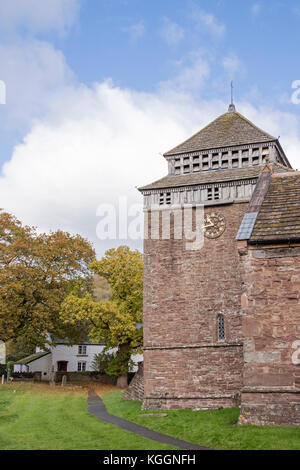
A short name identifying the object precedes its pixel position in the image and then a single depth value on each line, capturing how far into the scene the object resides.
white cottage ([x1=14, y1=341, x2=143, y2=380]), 55.47
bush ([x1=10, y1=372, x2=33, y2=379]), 47.21
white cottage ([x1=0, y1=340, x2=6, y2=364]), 46.39
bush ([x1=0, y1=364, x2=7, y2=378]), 50.28
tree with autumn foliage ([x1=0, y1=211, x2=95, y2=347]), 39.16
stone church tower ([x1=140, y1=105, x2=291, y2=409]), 23.30
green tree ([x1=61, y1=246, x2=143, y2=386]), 38.50
